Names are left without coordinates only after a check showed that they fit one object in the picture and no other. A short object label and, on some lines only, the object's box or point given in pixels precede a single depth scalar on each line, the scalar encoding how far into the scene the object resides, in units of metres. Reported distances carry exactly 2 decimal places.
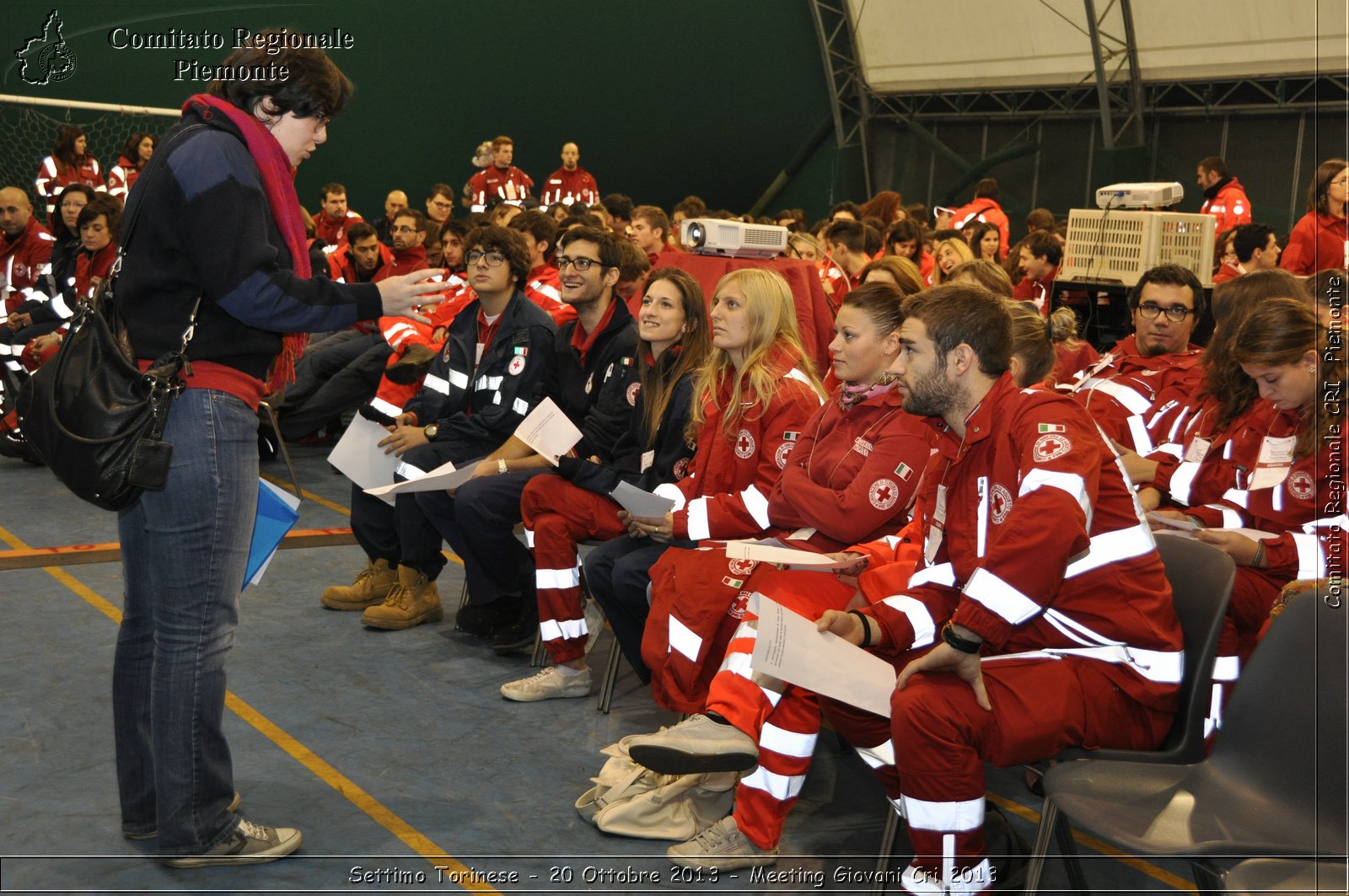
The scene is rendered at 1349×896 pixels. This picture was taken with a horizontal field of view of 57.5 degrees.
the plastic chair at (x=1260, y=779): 2.17
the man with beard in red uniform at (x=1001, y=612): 2.38
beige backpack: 3.03
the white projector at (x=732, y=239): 4.83
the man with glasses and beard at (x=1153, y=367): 4.07
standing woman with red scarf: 2.56
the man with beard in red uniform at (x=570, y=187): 14.73
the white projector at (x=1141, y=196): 5.34
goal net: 11.59
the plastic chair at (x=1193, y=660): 2.41
